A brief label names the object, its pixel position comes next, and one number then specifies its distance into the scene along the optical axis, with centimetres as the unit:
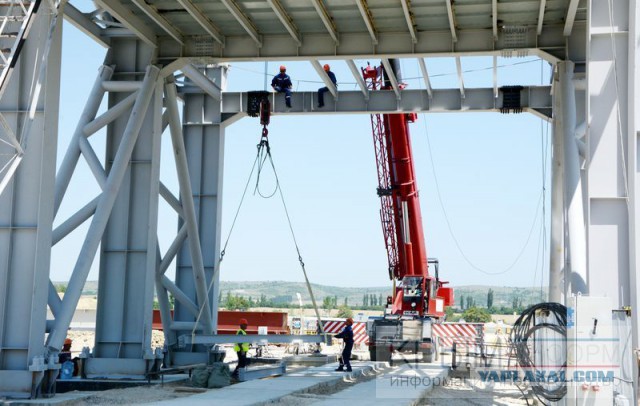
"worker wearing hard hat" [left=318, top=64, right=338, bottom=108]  2585
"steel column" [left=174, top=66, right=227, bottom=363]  2536
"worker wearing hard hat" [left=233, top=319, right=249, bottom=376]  2077
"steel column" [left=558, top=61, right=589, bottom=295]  1777
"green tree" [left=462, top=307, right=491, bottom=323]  8828
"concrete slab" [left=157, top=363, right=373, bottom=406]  1570
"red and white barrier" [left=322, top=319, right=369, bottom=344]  3619
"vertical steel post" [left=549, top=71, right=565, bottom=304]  2075
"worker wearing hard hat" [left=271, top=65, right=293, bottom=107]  2602
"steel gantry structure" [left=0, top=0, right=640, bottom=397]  1461
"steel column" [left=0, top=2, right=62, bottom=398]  1661
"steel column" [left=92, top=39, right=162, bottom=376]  2108
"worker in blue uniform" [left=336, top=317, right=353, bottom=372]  2308
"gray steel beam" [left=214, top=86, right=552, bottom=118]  2511
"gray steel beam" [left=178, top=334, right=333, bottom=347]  2012
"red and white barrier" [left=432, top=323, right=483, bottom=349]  3456
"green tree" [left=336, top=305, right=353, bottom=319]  8858
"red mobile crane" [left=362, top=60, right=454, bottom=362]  2909
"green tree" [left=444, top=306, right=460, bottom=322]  8574
